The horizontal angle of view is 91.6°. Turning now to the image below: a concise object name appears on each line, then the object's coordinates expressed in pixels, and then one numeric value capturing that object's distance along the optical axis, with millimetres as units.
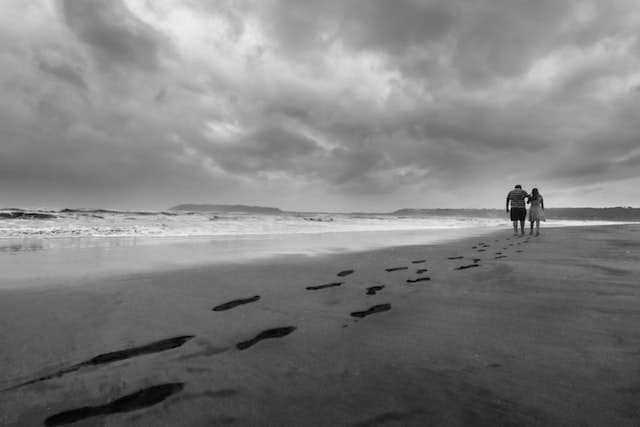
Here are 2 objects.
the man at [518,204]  10613
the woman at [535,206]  10789
